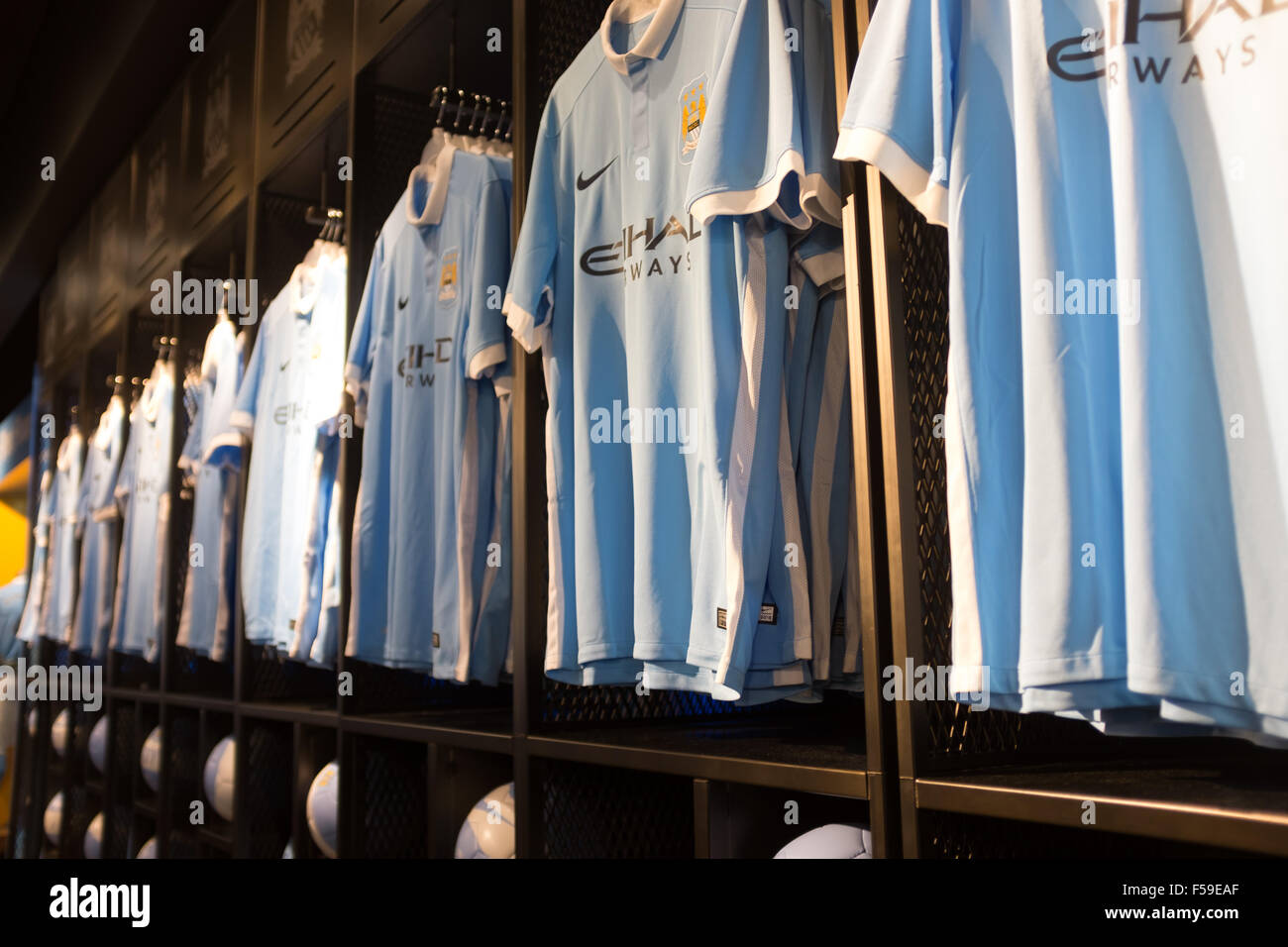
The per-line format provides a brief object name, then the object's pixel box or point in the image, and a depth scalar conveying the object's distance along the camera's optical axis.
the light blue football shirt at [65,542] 5.25
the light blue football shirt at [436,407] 2.11
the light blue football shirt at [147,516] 3.92
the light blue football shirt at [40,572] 5.79
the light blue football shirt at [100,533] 4.61
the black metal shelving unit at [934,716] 1.06
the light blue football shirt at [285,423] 2.86
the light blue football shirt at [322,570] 2.61
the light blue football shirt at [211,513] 3.39
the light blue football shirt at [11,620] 7.16
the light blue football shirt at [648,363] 1.44
